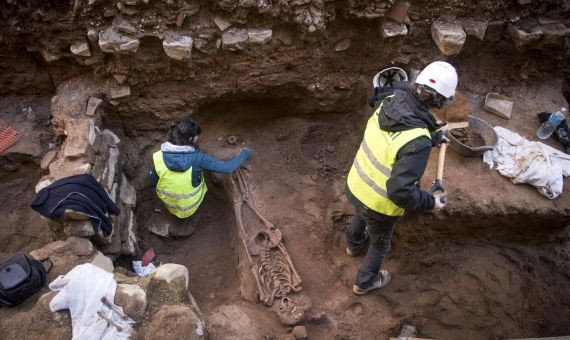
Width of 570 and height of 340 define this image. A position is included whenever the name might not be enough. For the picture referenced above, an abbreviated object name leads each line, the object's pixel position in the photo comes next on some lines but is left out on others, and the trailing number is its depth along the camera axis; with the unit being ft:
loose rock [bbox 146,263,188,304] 11.17
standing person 10.14
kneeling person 14.32
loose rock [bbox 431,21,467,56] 15.64
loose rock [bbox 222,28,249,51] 14.71
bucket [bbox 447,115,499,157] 14.02
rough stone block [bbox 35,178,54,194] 12.67
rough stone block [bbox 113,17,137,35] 14.44
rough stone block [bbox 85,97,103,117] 15.10
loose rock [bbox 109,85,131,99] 15.60
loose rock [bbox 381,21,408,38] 15.40
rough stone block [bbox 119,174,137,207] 15.53
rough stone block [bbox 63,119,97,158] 13.41
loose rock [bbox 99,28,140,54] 14.38
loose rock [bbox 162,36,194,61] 14.51
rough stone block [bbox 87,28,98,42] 14.58
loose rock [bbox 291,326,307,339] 12.46
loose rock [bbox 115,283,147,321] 10.55
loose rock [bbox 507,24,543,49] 15.89
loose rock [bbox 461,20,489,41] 15.98
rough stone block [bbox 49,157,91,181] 12.95
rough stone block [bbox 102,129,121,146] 15.60
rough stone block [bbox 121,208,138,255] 14.38
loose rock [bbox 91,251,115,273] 11.80
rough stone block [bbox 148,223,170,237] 16.33
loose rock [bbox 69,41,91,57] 14.88
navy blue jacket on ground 11.66
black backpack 10.01
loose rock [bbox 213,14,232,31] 14.79
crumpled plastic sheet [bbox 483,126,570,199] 13.55
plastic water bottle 14.89
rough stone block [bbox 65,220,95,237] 12.06
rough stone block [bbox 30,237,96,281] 11.32
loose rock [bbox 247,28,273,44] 14.82
